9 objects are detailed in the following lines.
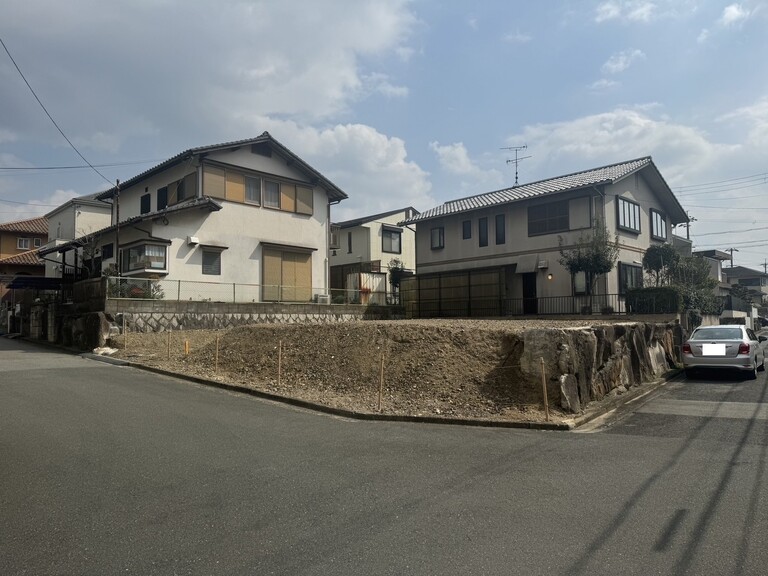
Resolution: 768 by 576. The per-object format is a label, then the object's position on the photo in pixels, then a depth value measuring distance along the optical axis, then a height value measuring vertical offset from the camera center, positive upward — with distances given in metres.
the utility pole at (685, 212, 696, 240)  29.67 +4.76
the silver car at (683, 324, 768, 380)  12.49 -1.06
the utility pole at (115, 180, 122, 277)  21.28 +2.68
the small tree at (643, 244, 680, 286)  23.34 +2.04
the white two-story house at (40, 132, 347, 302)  20.89 +3.73
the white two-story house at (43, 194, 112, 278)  31.68 +5.89
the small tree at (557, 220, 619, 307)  20.72 +2.13
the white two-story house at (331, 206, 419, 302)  33.38 +4.30
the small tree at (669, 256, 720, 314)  22.31 +1.19
